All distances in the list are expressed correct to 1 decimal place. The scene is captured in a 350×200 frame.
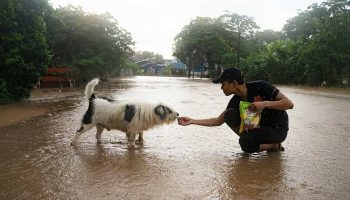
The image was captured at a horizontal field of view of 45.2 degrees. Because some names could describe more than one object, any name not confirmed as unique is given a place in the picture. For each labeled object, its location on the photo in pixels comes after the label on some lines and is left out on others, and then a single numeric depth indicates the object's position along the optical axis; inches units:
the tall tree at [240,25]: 2493.8
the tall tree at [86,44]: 1230.3
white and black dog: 293.6
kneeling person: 238.2
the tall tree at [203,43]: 2456.9
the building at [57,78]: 1148.5
